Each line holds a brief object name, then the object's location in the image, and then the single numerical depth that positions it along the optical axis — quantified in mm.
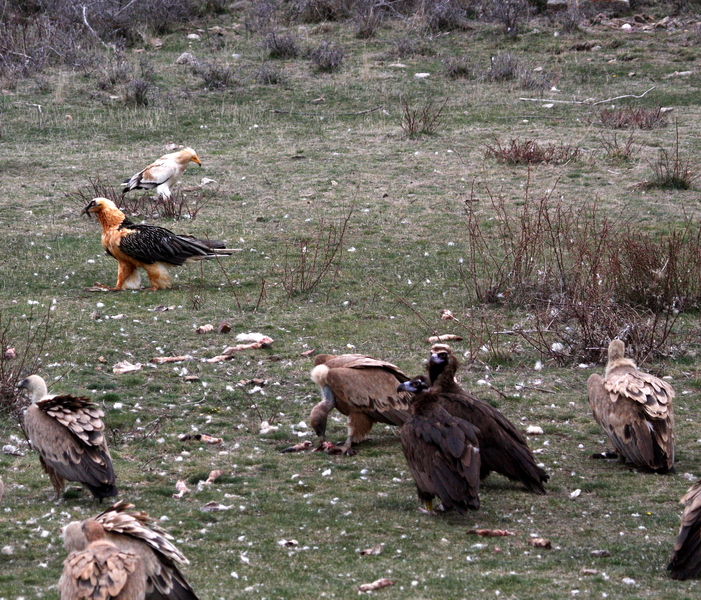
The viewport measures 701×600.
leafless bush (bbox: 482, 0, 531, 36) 43969
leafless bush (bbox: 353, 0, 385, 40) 44750
